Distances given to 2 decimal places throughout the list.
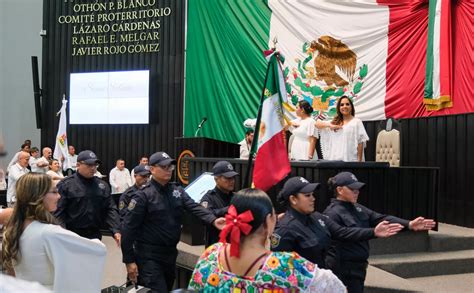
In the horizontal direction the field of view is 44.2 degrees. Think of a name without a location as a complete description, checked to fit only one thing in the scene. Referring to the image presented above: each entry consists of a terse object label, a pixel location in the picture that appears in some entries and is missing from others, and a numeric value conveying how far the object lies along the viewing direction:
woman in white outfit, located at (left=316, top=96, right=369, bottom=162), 6.70
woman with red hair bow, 2.22
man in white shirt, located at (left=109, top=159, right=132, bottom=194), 12.66
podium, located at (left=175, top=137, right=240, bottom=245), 9.20
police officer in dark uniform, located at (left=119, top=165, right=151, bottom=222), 6.70
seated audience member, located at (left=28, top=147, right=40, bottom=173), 11.59
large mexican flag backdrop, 8.62
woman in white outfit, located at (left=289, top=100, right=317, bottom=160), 6.95
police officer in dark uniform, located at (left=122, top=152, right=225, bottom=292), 4.37
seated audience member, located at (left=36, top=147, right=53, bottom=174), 10.46
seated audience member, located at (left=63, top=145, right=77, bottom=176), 12.96
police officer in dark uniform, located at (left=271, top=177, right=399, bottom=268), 3.54
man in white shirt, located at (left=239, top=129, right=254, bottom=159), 9.12
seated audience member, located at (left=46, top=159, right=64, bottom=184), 10.03
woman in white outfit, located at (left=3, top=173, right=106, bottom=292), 2.77
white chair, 8.07
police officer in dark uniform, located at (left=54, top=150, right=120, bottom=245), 5.25
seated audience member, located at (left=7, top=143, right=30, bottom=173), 10.80
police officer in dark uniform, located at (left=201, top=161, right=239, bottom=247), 4.88
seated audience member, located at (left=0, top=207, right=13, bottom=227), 3.16
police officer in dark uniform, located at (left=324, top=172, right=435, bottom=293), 4.17
